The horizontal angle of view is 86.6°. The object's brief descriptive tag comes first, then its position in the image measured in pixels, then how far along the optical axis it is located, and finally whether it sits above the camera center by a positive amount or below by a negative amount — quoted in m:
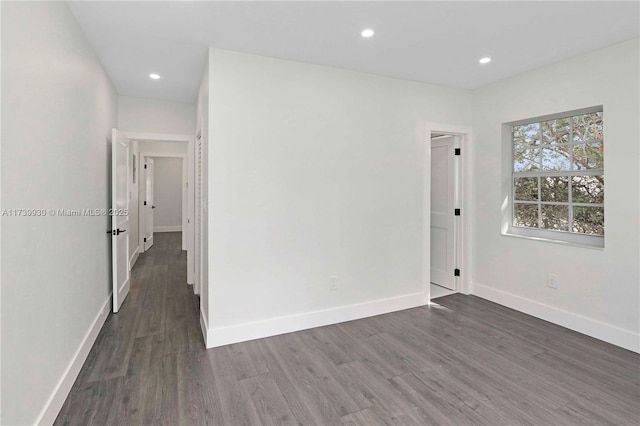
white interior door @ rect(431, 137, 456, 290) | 4.39 -0.11
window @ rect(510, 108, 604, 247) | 3.21 +0.29
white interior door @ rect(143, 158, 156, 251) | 7.59 -0.01
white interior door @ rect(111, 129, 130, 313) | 3.58 -0.13
